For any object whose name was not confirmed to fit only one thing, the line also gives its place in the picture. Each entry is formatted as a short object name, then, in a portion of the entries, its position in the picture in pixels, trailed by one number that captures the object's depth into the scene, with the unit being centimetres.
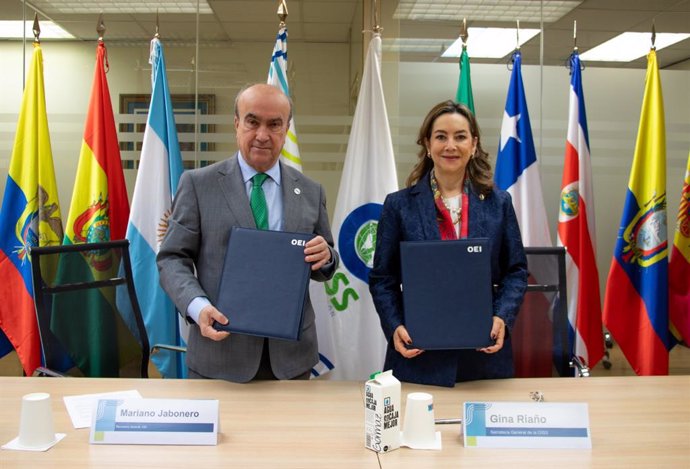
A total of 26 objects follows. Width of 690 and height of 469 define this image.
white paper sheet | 158
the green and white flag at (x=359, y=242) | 322
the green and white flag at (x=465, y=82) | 346
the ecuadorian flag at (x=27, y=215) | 324
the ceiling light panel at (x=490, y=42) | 393
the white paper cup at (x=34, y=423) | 141
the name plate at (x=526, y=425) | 145
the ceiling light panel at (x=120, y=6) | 387
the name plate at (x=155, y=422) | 145
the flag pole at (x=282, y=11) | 306
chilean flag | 338
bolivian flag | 328
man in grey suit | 194
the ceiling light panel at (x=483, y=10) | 391
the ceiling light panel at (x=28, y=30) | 383
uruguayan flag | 327
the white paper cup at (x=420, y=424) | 145
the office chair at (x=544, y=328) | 234
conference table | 138
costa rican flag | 339
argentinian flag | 319
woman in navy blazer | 193
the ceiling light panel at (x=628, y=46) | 388
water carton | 138
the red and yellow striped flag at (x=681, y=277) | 333
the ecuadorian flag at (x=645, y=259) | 328
